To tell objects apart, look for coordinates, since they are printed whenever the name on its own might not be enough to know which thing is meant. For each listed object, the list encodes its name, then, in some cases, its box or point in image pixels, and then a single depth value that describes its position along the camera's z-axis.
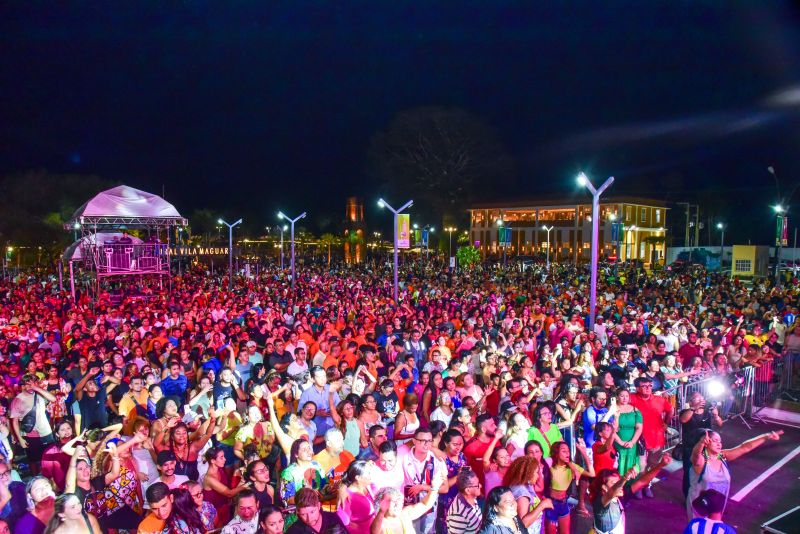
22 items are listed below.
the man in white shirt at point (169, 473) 4.62
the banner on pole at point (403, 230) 20.05
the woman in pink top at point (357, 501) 4.28
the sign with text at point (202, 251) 45.58
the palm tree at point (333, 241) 62.41
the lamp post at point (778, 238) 22.88
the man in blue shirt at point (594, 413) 6.47
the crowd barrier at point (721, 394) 8.16
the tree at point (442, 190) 44.97
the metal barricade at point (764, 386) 9.59
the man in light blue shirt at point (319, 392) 6.78
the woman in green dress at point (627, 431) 6.26
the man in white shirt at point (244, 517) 4.02
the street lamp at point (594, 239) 13.12
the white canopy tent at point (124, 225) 18.34
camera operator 6.29
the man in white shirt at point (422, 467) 4.86
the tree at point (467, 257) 37.99
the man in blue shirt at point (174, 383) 7.59
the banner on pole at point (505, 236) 35.07
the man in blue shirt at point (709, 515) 3.87
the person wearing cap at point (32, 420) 6.50
